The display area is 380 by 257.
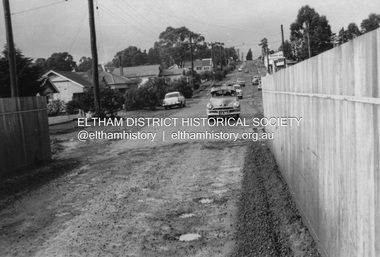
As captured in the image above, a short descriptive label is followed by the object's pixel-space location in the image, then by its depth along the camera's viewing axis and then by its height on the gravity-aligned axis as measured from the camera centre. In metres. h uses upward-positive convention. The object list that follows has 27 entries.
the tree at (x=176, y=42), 130.50 +15.27
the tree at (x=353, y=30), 70.78 +8.60
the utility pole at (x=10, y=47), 17.62 +2.34
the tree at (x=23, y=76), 29.23 +1.85
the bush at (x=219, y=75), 106.62 +3.38
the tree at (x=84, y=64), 137.25 +11.01
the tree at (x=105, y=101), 28.38 -0.35
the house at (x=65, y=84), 52.81 +1.72
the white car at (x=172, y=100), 38.22 -0.83
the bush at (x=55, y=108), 32.53 -0.68
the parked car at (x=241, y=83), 74.94 +0.70
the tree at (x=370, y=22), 69.69 +9.51
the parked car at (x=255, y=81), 74.50 +0.89
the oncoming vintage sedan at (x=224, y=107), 21.48 -0.95
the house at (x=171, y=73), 104.12 +4.50
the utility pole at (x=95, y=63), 26.23 +2.10
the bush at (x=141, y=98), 38.28 -0.41
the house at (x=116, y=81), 65.55 +2.28
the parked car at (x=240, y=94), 46.42 -0.80
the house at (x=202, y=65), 144.75 +8.61
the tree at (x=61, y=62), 113.44 +10.32
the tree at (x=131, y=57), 145.38 +12.88
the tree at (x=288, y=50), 73.43 +6.17
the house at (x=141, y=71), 94.56 +5.15
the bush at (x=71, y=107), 35.94 -0.73
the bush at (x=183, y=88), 57.88 +0.36
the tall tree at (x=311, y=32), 70.06 +8.57
